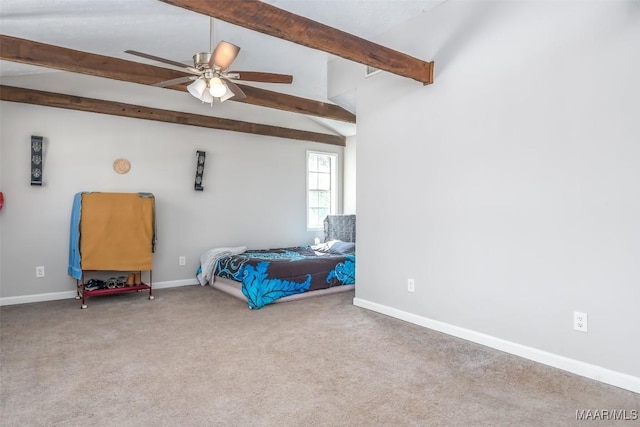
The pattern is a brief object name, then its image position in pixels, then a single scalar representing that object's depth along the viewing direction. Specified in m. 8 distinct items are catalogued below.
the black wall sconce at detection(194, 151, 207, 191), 5.48
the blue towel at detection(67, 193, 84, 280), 4.25
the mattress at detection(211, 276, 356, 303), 4.45
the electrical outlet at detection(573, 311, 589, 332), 2.46
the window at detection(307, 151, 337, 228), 6.82
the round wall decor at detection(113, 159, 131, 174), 4.91
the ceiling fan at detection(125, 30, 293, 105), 2.86
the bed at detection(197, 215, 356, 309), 4.22
